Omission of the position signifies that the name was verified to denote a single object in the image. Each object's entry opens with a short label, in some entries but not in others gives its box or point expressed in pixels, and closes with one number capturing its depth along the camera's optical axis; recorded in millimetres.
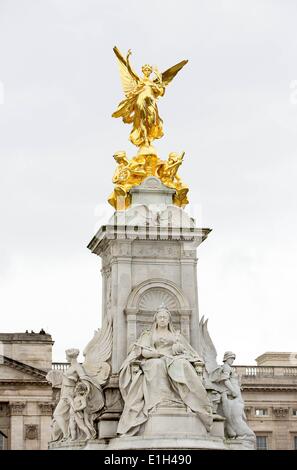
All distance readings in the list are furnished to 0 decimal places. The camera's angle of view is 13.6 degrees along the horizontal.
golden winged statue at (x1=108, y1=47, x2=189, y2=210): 33375
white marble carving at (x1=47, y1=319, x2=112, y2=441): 30797
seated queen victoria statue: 29672
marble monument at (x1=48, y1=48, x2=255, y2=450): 29734
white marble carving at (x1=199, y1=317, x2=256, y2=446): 31500
